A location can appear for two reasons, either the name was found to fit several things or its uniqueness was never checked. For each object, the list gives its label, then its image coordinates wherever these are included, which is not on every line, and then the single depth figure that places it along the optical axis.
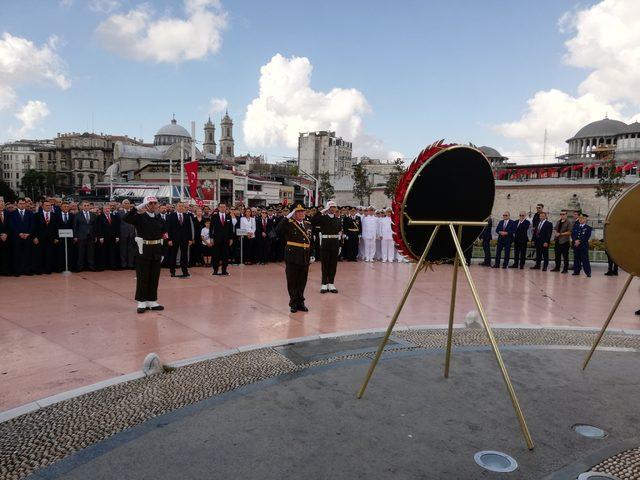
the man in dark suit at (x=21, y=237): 10.57
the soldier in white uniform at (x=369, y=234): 15.94
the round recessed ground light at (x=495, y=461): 3.22
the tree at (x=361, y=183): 58.62
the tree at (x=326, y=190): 78.06
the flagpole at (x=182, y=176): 23.81
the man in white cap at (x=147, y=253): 7.79
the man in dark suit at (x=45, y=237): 10.95
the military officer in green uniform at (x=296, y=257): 8.21
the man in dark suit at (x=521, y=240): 14.41
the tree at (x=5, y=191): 82.22
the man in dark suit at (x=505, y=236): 14.57
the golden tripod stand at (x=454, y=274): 3.59
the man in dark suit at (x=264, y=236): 14.20
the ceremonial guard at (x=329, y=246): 9.88
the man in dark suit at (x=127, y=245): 12.24
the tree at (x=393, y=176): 50.44
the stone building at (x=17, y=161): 132.88
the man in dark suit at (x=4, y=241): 10.47
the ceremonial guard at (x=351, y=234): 15.68
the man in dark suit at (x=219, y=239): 11.91
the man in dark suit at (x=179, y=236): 11.40
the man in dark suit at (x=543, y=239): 14.10
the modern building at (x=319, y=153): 125.56
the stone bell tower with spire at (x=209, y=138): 128.27
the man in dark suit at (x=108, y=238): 11.89
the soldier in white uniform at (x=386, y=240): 16.12
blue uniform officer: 13.13
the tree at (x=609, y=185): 44.14
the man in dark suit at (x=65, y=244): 11.34
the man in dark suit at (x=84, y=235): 11.50
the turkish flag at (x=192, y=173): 24.19
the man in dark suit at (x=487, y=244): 15.05
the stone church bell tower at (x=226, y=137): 126.56
